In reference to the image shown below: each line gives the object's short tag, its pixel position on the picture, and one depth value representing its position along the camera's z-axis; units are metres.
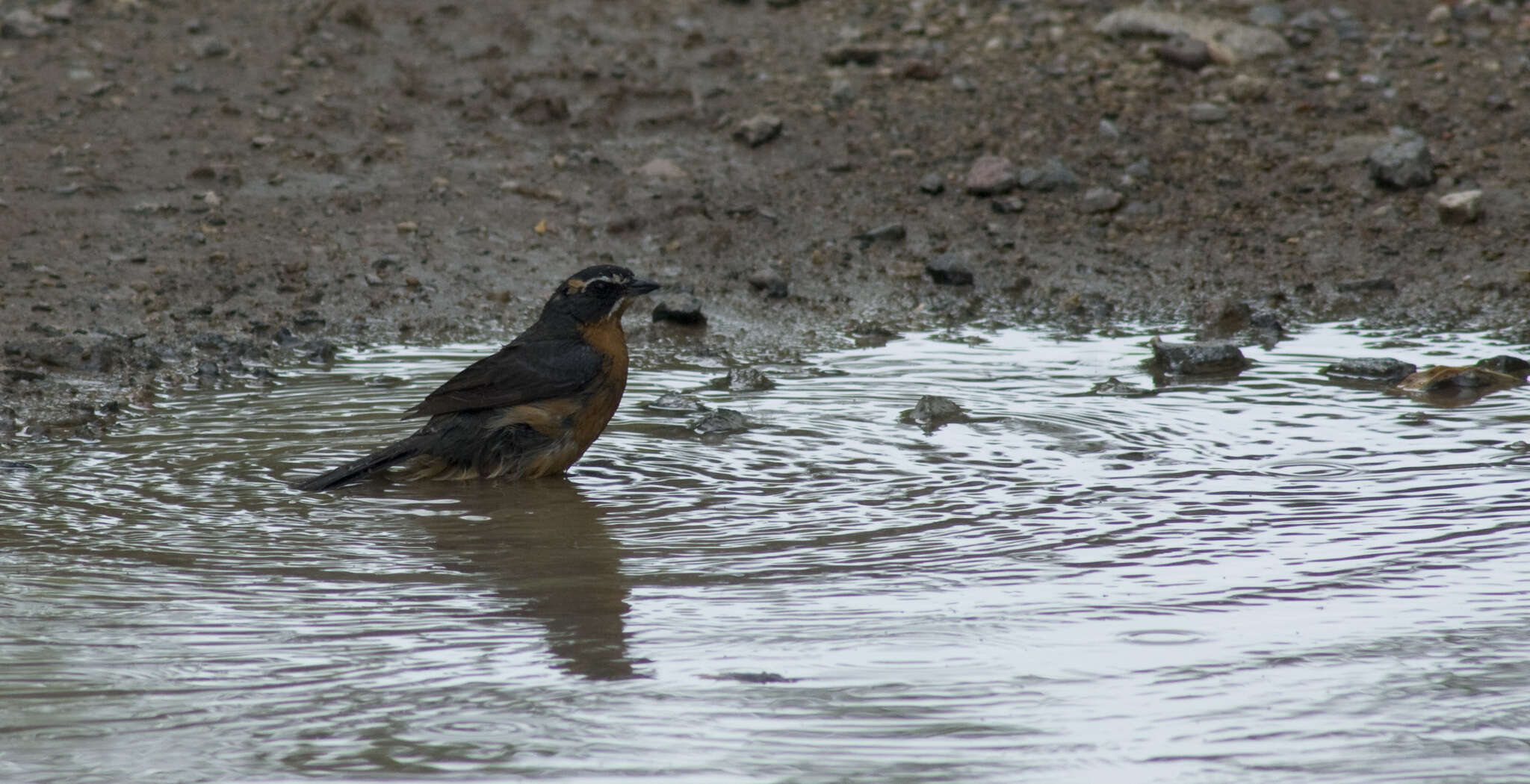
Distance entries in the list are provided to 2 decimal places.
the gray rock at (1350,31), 21.44
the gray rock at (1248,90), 20.20
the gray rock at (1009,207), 18.77
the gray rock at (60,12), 22.17
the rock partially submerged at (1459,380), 13.86
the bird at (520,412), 12.35
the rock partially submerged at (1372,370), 14.20
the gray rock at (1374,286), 17.00
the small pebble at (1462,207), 17.62
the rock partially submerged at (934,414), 13.20
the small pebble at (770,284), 17.33
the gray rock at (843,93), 20.72
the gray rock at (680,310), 16.53
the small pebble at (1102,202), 18.69
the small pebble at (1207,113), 19.92
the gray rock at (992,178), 18.95
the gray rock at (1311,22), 21.69
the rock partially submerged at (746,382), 14.37
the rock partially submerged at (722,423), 12.93
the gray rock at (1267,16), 21.81
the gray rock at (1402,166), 18.30
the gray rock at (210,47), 21.27
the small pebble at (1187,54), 20.84
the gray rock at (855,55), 21.53
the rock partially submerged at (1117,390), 13.95
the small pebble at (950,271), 17.45
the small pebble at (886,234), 18.23
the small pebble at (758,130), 19.87
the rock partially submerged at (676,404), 13.71
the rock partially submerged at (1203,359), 14.65
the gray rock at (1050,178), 18.97
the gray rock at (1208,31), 21.17
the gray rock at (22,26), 21.80
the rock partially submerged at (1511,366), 14.12
